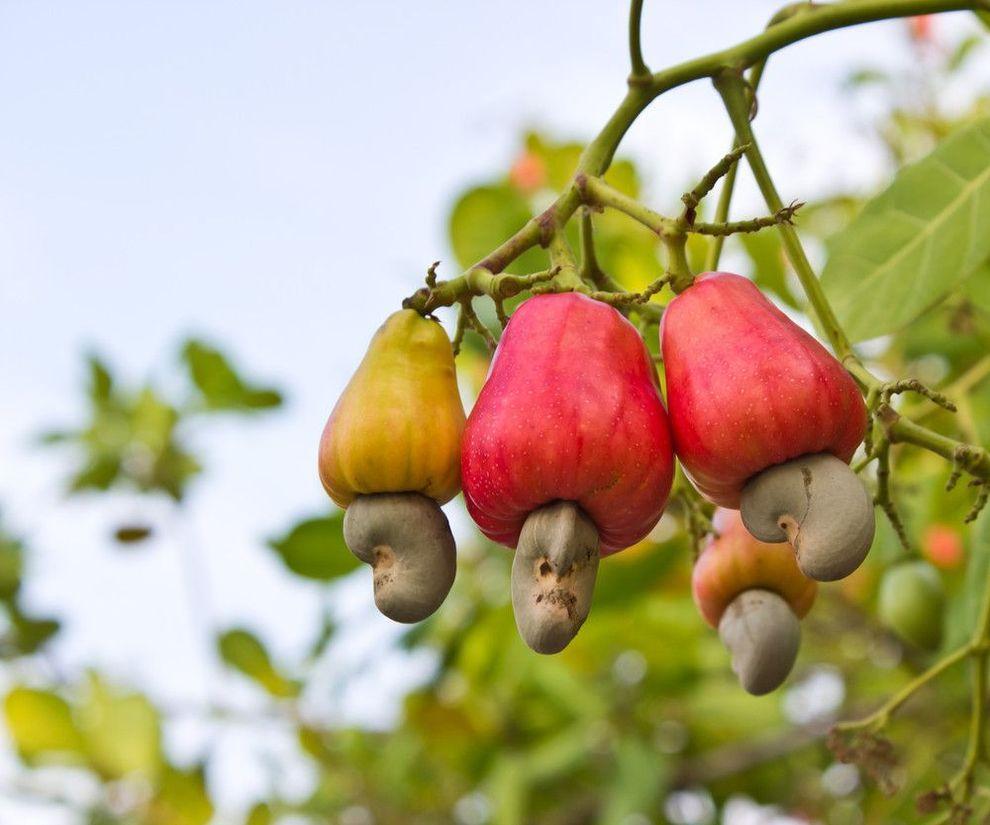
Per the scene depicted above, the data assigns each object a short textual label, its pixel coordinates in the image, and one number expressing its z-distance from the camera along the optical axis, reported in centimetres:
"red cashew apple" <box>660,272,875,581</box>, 90
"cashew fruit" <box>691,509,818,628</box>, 118
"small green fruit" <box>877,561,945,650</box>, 170
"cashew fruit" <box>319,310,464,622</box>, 96
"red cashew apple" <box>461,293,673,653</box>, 90
